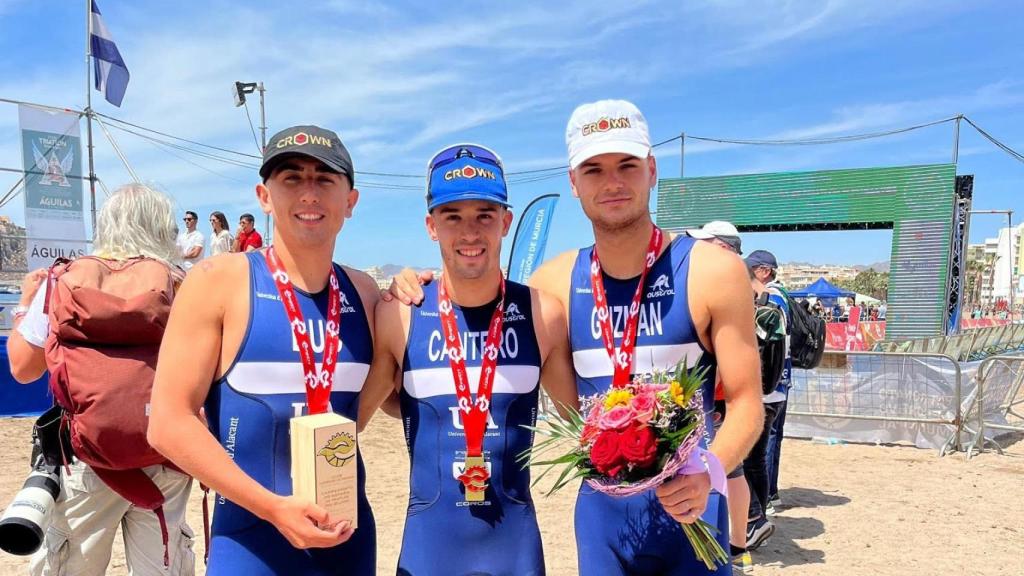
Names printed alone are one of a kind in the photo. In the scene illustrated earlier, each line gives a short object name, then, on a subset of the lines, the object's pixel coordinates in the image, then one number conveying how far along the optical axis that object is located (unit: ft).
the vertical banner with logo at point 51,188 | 36.50
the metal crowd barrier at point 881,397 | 28.53
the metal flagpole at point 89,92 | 40.37
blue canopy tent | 129.80
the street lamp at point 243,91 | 59.31
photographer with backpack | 9.62
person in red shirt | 34.73
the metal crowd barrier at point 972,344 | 50.16
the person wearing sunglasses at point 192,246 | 28.93
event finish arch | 84.79
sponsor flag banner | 37.86
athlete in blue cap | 7.98
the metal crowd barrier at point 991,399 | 27.94
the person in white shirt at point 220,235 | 35.99
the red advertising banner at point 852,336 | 64.64
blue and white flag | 45.58
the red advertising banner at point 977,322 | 107.55
